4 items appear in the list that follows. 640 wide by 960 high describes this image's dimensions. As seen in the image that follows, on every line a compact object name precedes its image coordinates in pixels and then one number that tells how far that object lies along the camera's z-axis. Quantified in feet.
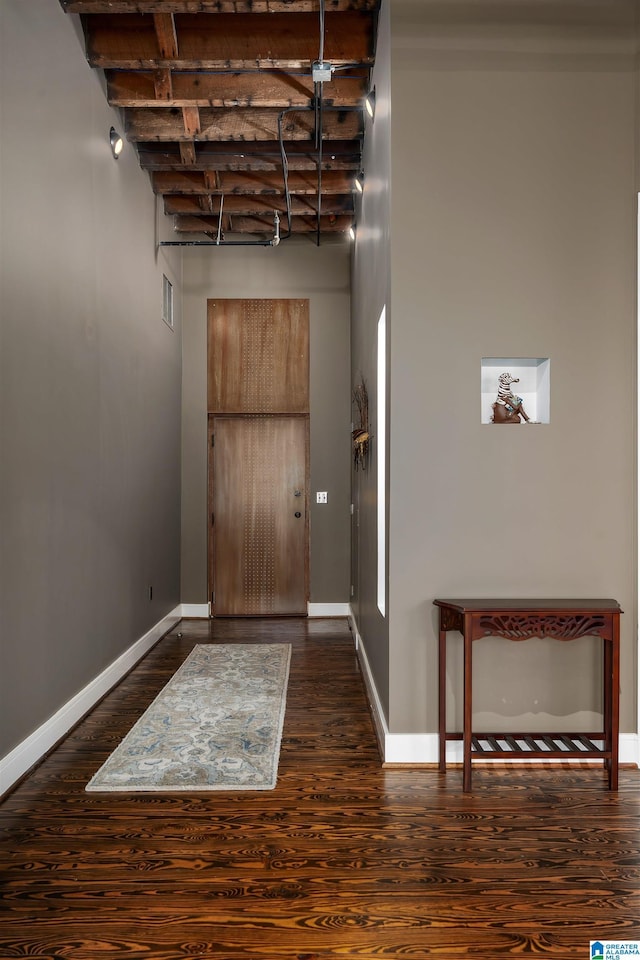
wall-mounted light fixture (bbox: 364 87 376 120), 11.60
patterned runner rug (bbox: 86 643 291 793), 8.28
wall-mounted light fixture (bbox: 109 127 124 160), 12.51
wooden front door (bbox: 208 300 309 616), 19.33
